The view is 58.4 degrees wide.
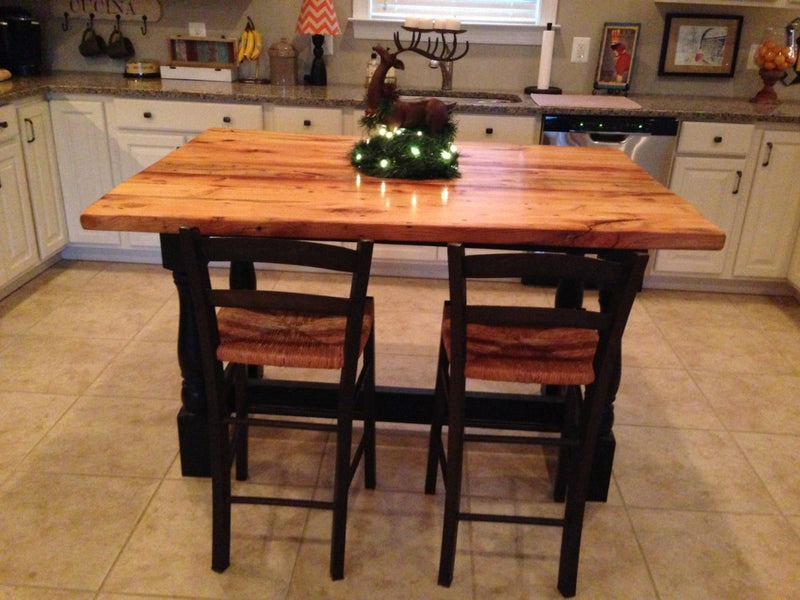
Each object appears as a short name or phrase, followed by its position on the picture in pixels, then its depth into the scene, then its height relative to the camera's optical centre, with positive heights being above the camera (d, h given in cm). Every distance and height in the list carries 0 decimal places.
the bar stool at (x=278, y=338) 152 -71
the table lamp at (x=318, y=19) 366 +3
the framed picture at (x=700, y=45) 384 -1
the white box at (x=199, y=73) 384 -26
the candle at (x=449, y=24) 325 +3
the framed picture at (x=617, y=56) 386 -9
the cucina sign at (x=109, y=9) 391 +4
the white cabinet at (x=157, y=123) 353 -48
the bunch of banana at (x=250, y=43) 386 -10
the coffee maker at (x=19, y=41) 364 -14
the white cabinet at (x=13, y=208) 320 -84
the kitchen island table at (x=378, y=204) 164 -41
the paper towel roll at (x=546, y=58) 374 -11
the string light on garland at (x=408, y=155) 200 -34
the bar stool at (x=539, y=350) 150 -71
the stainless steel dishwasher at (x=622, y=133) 344 -43
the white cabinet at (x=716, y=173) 344 -60
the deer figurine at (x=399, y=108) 208 -21
